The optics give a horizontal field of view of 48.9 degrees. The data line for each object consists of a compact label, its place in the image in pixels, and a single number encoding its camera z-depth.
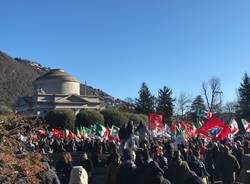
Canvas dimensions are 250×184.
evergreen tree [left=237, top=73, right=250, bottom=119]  45.33
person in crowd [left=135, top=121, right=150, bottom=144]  13.11
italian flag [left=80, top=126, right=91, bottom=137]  24.31
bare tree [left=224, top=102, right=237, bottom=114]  61.47
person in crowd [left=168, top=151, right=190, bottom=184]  6.14
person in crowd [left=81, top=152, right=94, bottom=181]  8.40
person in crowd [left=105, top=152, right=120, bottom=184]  6.48
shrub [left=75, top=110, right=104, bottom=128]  42.50
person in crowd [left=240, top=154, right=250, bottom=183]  7.46
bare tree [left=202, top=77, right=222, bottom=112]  49.47
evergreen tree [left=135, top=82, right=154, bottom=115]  58.34
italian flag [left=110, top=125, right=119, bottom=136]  20.14
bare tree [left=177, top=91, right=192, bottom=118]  59.45
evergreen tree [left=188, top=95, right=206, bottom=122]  58.13
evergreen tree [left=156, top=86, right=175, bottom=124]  55.18
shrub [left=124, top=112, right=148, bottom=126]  42.70
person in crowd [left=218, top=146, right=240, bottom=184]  8.15
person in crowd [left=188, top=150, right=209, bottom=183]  6.55
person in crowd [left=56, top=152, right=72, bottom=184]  7.46
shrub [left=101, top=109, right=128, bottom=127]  43.36
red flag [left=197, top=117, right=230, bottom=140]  13.13
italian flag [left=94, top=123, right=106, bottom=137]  20.42
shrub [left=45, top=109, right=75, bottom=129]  42.59
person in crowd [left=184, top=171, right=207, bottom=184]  4.47
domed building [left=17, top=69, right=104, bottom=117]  61.00
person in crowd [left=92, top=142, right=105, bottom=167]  10.68
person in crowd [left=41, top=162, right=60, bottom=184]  5.24
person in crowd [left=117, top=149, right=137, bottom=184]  6.19
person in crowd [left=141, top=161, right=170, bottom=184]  5.17
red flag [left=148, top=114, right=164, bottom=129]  19.55
